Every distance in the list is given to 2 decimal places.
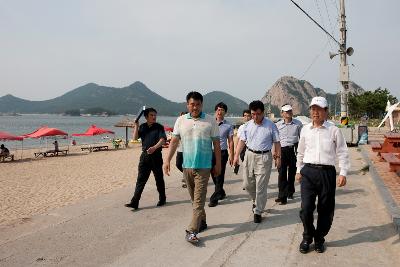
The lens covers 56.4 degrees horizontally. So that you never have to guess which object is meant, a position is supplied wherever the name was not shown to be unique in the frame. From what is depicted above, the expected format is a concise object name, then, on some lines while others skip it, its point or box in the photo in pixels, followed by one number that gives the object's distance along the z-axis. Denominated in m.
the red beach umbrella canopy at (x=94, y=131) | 31.77
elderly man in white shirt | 4.50
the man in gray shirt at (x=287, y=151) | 7.12
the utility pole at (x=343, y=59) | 17.94
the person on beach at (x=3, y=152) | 22.44
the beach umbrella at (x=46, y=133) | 25.78
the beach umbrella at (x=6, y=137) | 23.78
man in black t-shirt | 6.94
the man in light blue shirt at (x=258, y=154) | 5.84
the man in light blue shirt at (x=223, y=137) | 7.32
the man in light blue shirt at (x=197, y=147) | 5.07
